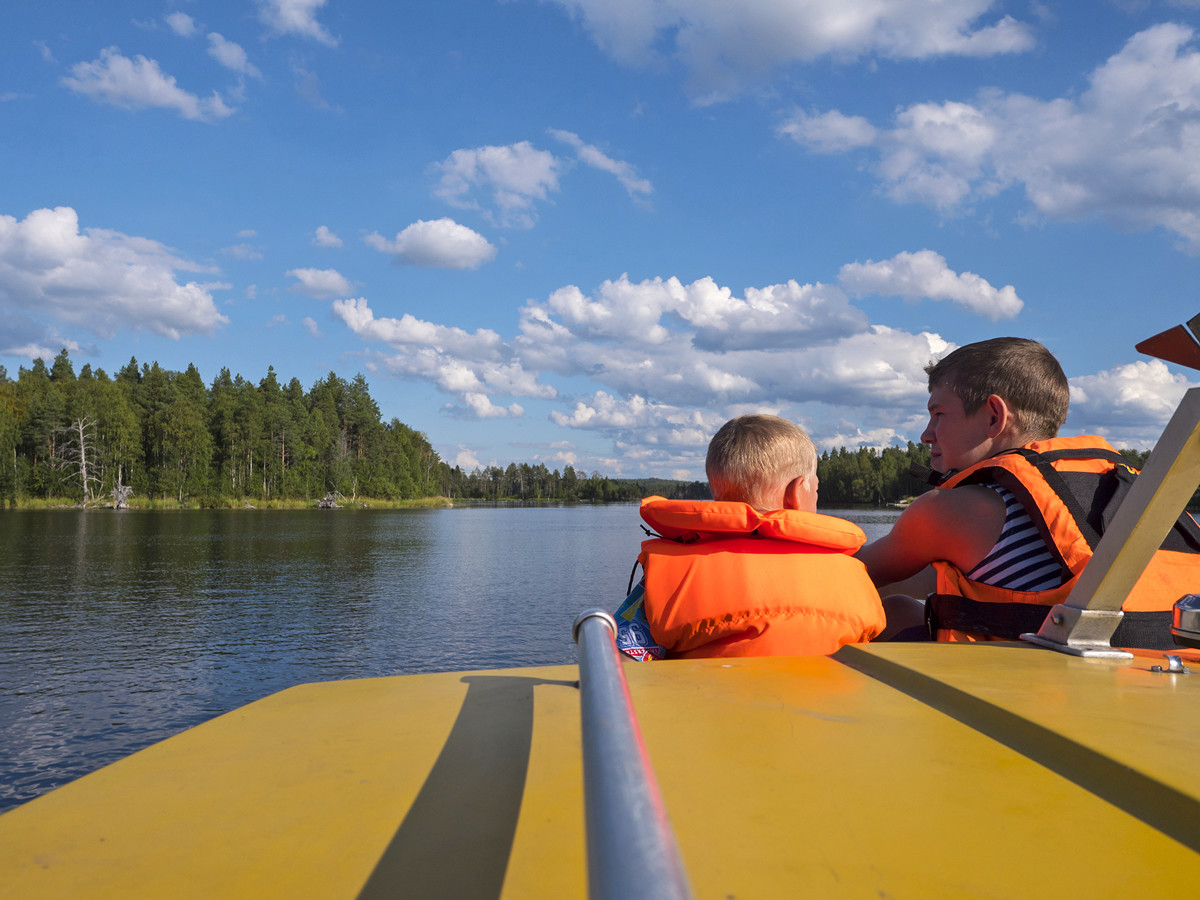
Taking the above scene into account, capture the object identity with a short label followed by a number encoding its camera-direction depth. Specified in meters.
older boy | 2.00
